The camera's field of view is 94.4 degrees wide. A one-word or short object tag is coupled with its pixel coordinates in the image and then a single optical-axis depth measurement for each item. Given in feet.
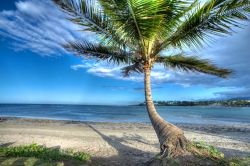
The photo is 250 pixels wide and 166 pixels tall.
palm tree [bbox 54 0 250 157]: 8.85
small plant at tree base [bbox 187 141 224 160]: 9.66
